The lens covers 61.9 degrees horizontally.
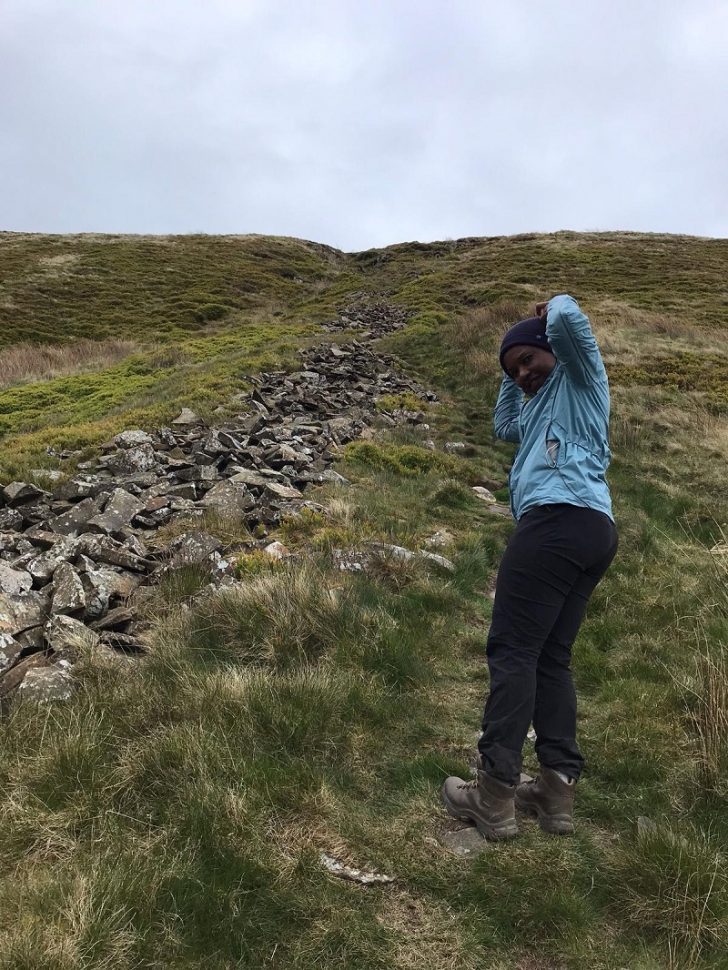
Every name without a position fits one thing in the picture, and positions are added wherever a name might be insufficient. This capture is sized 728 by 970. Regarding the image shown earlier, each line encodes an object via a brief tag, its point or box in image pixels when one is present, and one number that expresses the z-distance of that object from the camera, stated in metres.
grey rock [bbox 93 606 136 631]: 4.99
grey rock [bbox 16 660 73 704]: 3.86
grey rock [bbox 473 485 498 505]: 9.80
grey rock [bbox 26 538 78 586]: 5.71
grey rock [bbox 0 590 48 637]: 4.73
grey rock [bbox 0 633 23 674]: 4.35
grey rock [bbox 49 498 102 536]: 7.38
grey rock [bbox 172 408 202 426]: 12.50
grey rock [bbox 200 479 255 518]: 7.64
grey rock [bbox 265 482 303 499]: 8.30
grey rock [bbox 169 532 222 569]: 5.98
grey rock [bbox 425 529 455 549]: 7.29
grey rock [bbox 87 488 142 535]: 7.12
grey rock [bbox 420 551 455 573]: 6.51
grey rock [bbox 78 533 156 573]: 6.06
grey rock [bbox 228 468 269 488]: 8.68
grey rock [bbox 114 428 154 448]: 10.98
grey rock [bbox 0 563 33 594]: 5.25
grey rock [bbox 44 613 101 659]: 4.46
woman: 3.08
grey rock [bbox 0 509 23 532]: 7.58
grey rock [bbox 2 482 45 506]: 8.48
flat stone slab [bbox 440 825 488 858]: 3.09
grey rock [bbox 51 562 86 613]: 5.12
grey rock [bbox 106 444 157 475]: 9.80
